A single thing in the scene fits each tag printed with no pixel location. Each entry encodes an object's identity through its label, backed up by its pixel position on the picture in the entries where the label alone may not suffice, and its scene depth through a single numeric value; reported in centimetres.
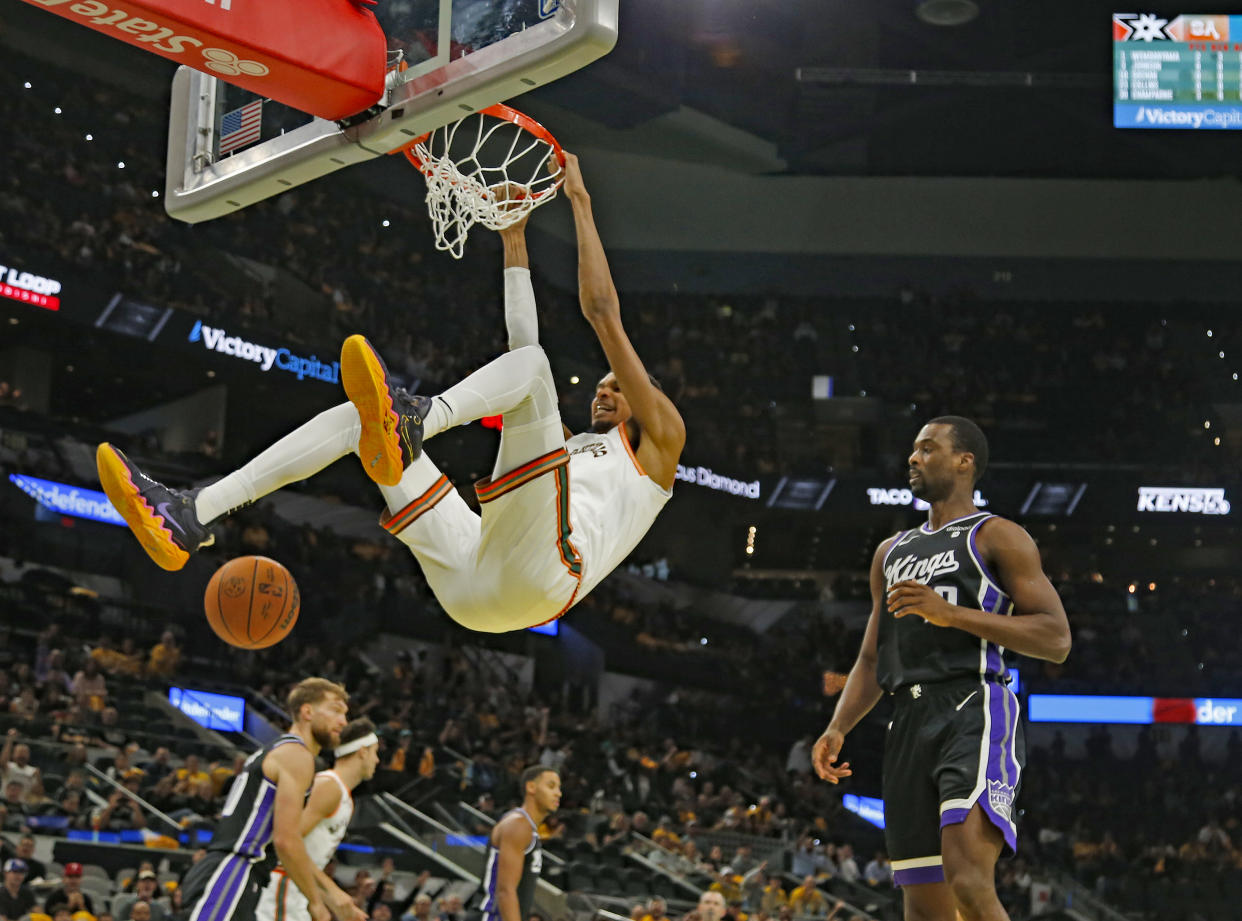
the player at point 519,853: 808
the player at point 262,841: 664
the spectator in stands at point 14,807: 1314
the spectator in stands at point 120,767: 1479
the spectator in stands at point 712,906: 1141
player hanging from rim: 476
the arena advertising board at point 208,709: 1830
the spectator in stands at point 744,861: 1875
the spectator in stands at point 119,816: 1373
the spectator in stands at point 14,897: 1149
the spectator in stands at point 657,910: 1598
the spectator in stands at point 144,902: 1186
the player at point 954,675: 467
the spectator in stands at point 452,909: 1483
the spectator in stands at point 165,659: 1847
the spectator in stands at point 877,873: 1935
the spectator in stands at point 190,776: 1530
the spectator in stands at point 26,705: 1543
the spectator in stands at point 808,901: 1767
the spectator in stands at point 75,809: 1376
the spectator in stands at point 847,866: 1933
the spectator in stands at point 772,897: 1733
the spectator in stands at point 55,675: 1655
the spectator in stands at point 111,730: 1591
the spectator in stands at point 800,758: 2422
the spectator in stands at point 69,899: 1146
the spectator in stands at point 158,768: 1513
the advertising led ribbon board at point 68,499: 1902
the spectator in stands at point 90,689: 1655
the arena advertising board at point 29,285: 1827
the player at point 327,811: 712
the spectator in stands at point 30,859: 1248
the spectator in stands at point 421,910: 1354
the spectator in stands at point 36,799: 1355
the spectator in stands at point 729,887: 1759
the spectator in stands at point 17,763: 1373
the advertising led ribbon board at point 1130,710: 2522
